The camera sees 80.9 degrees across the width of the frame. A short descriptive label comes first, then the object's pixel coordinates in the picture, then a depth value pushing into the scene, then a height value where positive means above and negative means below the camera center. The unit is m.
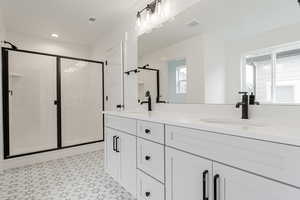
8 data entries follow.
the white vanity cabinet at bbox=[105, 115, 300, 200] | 0.70 -0.36
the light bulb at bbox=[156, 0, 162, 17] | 2.00 +1.03
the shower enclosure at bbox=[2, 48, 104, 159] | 2.90 -0.07
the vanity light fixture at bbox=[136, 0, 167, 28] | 1.99 +1.03
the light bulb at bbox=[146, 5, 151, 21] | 2.10 +1.04
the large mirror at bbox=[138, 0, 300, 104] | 1.15 +0.38
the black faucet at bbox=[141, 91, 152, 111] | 2.17 -0.04
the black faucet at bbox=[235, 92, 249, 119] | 1.24 -0.05
